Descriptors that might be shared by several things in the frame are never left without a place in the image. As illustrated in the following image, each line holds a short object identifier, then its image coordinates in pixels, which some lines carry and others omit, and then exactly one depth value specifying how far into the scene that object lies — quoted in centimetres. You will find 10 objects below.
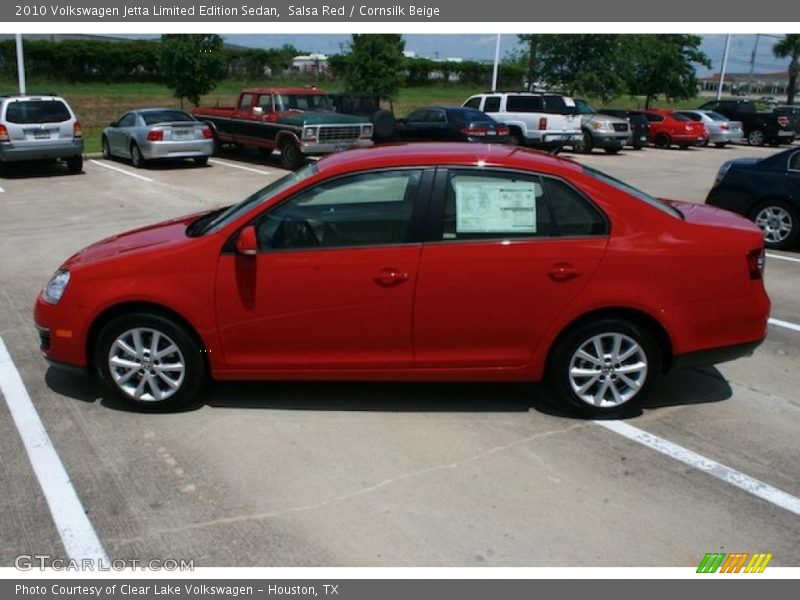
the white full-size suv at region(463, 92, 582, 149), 2144
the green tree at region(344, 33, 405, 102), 2756
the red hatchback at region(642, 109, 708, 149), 2767
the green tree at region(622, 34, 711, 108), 3547
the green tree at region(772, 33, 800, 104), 5521
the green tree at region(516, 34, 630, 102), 3006
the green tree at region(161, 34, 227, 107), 2494
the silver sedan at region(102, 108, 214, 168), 1706
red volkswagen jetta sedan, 448
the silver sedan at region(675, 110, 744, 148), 2919
